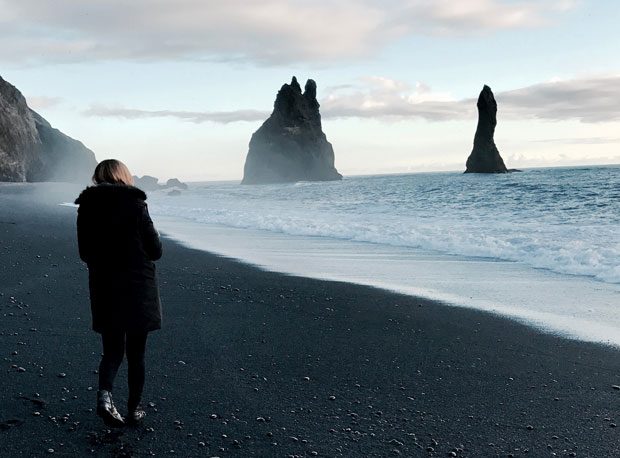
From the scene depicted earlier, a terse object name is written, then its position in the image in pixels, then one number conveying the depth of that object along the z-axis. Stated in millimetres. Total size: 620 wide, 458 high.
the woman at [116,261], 3842
